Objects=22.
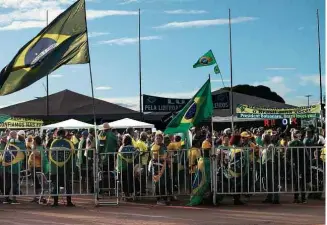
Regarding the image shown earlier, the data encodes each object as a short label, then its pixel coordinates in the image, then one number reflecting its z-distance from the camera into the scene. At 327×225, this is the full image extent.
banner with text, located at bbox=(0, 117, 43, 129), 29.39
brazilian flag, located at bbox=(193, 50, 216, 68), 18.11
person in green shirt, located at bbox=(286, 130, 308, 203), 12.31
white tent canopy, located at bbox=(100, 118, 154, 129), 26.77
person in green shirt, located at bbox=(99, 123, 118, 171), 13.65
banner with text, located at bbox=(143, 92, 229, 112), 35.50
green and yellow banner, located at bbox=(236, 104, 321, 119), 28.98
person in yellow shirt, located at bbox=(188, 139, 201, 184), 12.35
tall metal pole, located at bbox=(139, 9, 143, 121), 42.09
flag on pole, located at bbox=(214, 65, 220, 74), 20.72
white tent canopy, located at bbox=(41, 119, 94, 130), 26.53
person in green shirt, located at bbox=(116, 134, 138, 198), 12.76
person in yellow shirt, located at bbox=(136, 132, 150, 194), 12.73
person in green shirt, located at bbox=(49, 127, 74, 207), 12.27
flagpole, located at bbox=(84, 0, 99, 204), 11.91
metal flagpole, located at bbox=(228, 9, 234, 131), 41.85
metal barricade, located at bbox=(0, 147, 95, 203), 12.28
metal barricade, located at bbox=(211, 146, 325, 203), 12.16
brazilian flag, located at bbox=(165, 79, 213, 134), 12.34
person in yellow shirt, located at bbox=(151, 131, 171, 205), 12.45
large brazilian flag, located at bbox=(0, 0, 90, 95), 11.23
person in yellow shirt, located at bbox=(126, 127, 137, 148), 19.97
